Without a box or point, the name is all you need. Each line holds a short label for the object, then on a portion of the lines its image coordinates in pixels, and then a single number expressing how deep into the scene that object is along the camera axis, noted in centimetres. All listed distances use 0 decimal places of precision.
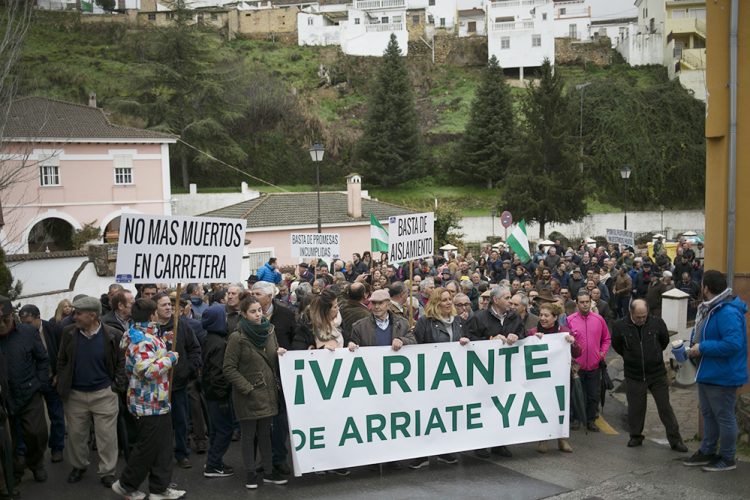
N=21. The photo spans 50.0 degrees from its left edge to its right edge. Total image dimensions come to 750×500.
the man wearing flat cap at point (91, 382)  759
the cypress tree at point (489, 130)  6128
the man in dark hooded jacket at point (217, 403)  785
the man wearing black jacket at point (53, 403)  857
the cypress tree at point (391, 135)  6206
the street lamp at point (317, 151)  2691
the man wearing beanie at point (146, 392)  698
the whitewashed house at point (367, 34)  8475
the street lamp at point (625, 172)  3692
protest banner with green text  777
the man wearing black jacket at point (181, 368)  820
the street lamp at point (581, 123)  5828
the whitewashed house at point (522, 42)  8131
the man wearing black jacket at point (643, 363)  877
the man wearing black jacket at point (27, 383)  775
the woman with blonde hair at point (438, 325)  843
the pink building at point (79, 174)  4012
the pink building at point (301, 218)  3519
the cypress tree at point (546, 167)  4800
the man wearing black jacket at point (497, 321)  884
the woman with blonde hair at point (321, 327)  809
